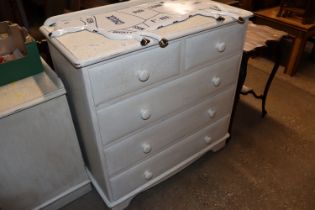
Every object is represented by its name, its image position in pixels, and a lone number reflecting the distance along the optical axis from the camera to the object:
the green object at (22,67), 1.04
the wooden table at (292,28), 2.20
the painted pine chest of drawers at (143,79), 0.92
